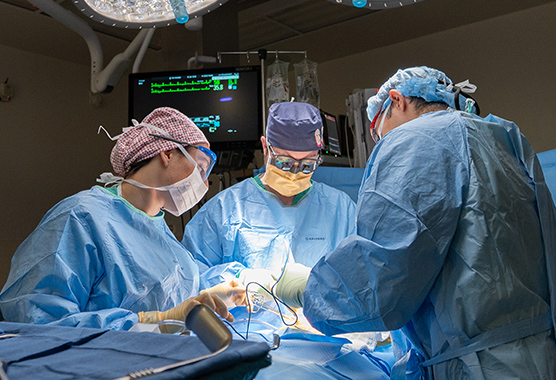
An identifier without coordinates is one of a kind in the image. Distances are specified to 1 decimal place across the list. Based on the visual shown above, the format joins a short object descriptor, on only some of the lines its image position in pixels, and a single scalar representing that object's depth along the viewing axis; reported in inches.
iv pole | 110.3
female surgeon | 49.6
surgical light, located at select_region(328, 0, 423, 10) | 49.3
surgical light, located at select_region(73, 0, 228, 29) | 53.9
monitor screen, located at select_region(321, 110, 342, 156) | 108.7
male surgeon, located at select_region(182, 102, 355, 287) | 81.1
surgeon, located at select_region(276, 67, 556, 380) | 42.1
